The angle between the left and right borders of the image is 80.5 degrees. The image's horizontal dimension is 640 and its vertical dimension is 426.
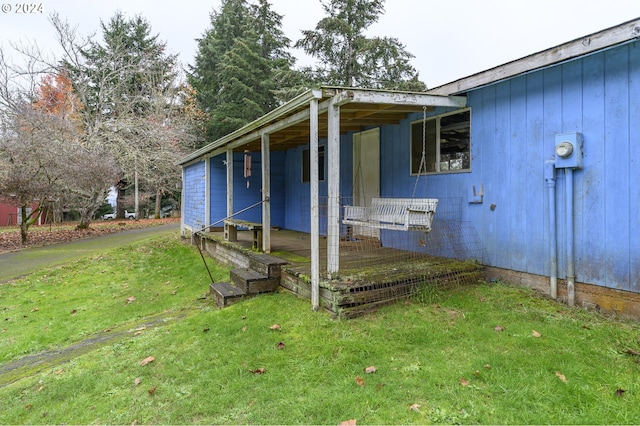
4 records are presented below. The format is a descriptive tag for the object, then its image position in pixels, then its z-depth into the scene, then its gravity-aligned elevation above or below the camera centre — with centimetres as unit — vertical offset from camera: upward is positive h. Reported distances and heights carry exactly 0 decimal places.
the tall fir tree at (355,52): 1650 +708
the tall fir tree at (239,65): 2033 +836
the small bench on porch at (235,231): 646 -35
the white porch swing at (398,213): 465 -2
